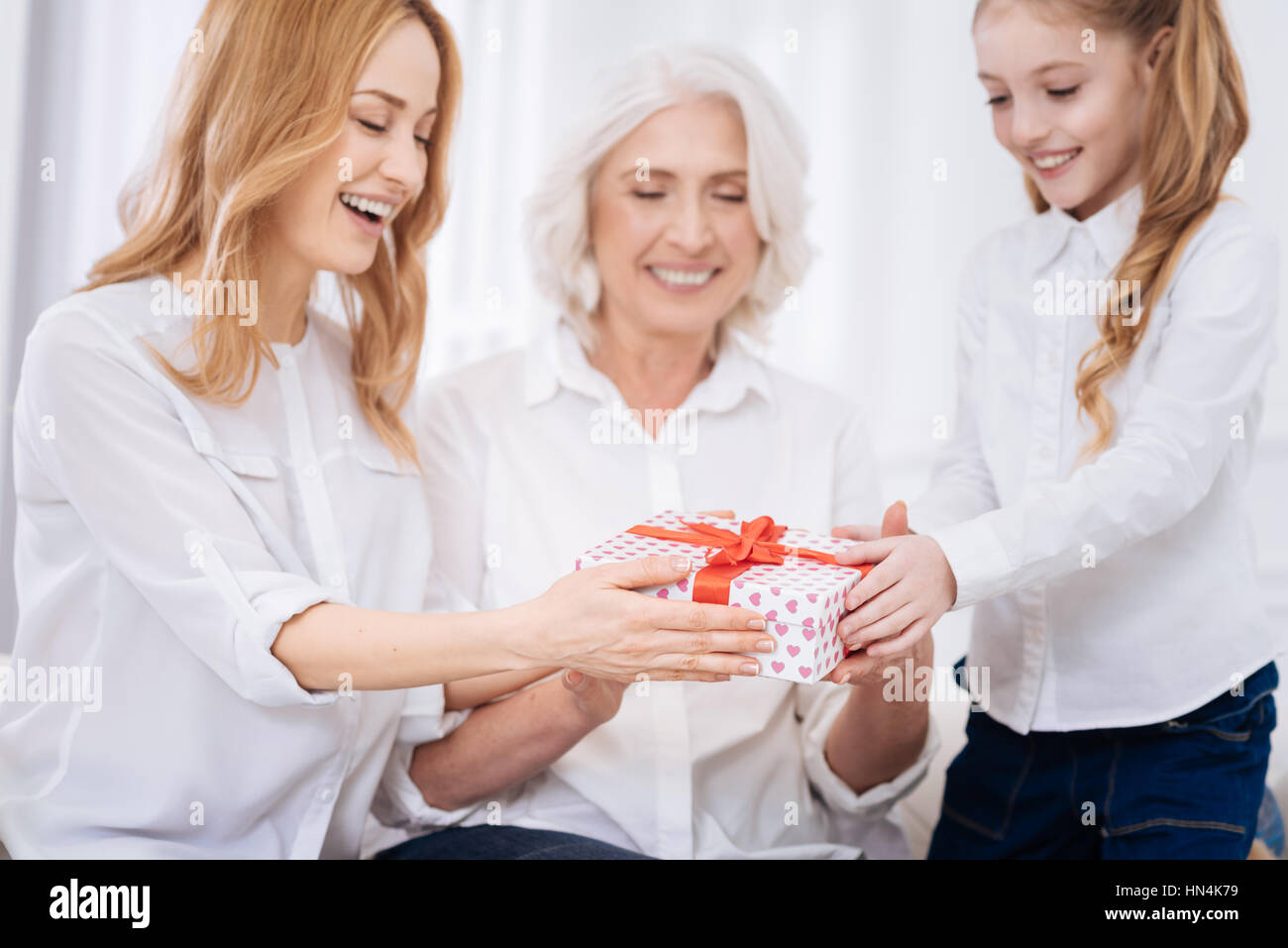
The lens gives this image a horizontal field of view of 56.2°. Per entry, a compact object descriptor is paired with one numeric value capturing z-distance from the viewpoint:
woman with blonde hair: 1.37
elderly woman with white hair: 1.73
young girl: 1.53
